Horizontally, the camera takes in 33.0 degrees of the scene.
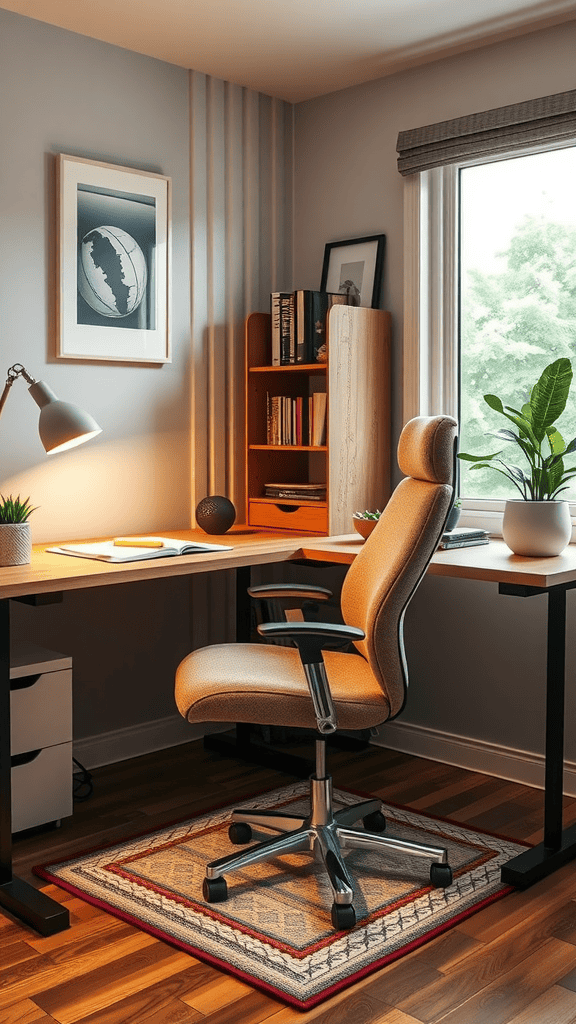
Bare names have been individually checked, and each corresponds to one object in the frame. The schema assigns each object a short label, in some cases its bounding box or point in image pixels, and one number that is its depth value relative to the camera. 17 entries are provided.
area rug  2.04
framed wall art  3.05
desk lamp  2.59
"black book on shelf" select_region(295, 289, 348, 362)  3.32
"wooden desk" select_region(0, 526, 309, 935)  2.20
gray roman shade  2.91
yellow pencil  2.76
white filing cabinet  2.64
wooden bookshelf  3.26
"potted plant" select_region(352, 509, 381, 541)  2.96
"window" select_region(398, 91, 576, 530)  3.04
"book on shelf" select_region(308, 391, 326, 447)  3.27
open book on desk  2.58
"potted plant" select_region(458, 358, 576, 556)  2.62
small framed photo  3.48
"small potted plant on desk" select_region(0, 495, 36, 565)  2.53
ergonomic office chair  2.17
